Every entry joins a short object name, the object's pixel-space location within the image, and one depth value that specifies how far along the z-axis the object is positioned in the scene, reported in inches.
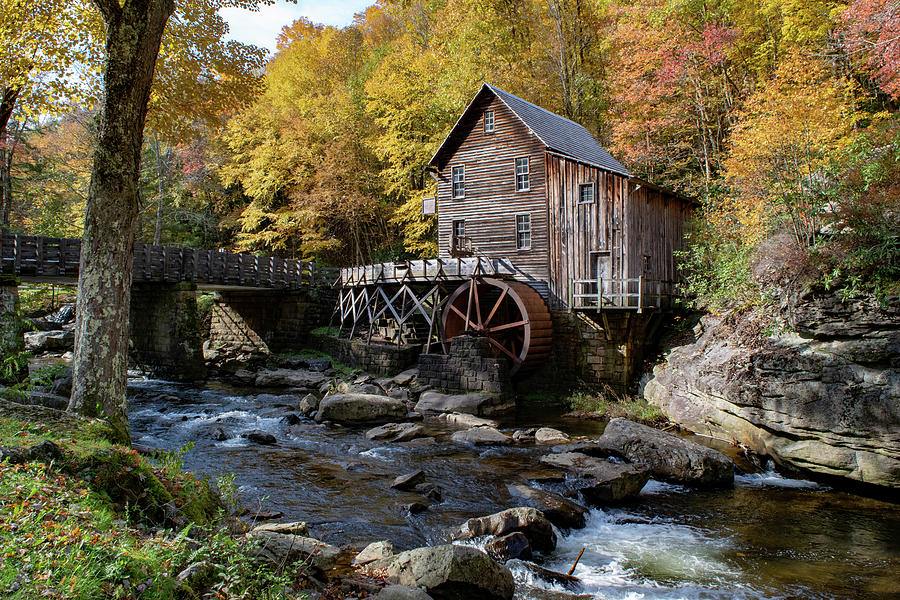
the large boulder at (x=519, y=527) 262.4
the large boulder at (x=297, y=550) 186.7
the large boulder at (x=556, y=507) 291.0
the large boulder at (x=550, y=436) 463.5
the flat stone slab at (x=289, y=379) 740.0
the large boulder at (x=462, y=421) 528.4
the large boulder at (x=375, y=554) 216.1
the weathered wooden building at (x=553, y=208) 652.7
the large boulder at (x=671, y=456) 354.3
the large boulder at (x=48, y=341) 898.1
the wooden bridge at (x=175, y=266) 644.1
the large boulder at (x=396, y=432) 466.6
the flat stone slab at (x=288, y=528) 229.1
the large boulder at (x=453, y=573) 196.9
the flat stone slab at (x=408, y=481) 339.0
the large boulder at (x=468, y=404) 585.0
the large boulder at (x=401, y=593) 177.0
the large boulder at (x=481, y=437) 458.0
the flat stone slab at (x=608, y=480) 321.7
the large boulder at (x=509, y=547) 247.8
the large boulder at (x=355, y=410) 521.0
